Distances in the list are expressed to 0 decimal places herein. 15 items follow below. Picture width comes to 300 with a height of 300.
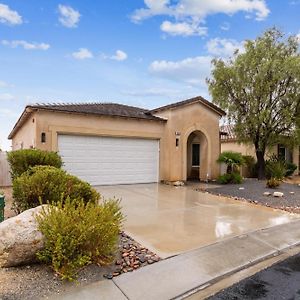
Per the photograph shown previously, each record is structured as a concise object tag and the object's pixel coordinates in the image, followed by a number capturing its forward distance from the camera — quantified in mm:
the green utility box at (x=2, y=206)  6444
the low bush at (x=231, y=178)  16703
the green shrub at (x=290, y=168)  22547
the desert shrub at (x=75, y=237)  4473
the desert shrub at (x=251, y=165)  21391
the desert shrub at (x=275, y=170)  19327
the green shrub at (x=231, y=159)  17266
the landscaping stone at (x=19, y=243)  4648
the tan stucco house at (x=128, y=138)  13898
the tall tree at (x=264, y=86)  17047
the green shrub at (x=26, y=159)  9680
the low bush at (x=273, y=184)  14602
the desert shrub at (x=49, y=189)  6527
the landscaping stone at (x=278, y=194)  12491
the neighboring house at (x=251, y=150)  23730
